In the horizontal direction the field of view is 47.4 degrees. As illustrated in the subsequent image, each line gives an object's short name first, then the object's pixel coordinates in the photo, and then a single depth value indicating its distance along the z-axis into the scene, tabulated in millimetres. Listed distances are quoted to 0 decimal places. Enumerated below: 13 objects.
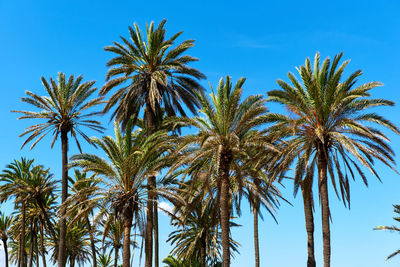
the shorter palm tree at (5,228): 57469
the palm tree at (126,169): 30188
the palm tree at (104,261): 65938
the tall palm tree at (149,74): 35969
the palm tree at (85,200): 29969
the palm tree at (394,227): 50569
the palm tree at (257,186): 28094
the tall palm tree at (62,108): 37625
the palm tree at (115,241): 54022
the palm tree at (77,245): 53719
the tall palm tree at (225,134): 27484
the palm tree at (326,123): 24766
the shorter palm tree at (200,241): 44562
